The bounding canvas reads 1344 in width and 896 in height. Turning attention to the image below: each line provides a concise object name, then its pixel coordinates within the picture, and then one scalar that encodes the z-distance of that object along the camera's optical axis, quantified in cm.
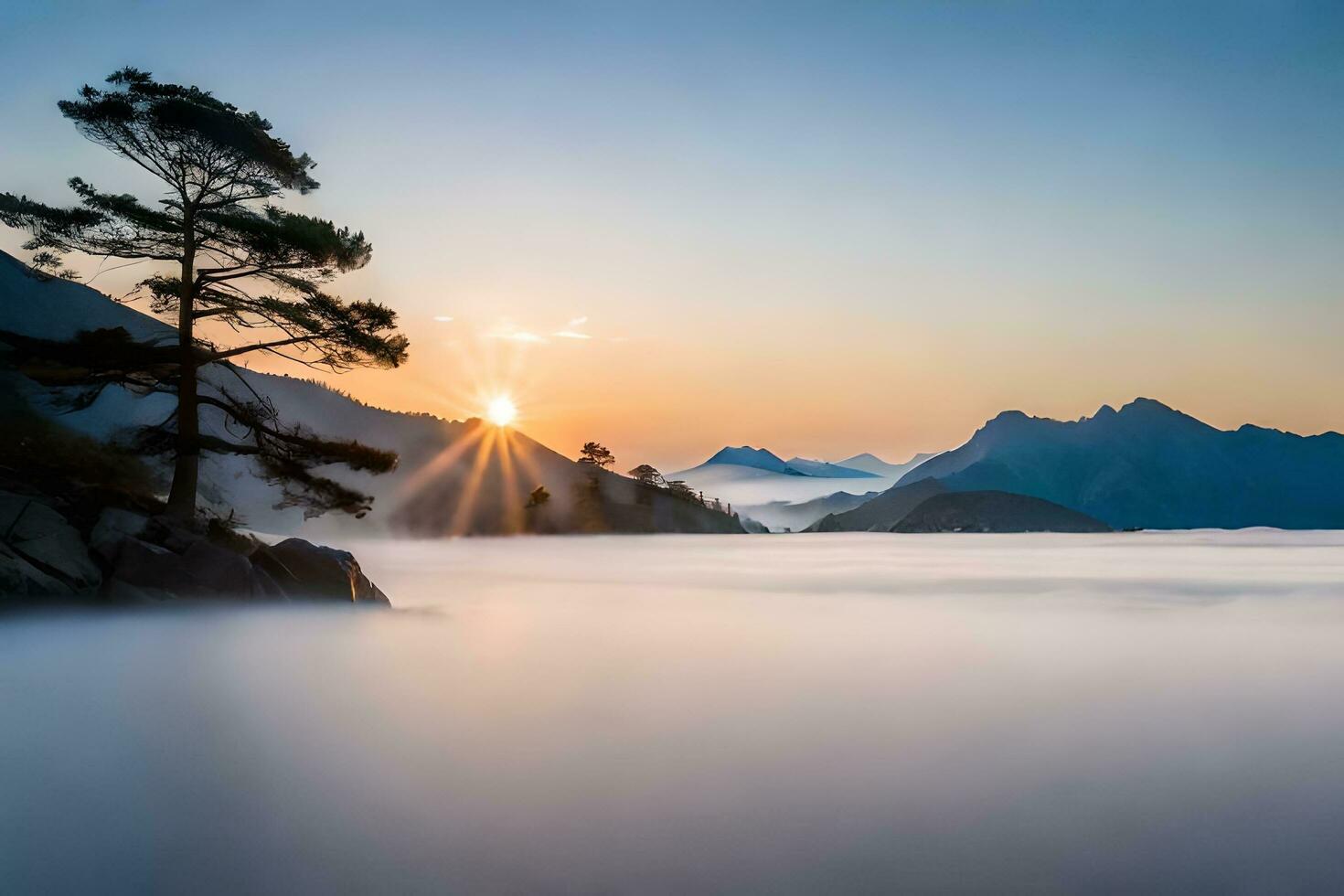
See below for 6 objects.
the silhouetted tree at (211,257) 2362
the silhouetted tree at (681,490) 18262
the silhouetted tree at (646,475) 18175
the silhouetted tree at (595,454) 17738
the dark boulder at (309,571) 2462
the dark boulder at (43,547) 1948
